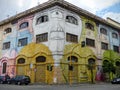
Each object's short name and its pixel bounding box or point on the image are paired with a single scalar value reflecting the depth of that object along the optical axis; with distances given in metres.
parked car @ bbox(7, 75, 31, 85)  15.83
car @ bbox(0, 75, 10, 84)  17.89
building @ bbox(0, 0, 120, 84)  16.52
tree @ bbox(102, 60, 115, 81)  19.29
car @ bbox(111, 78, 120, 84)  17.38
